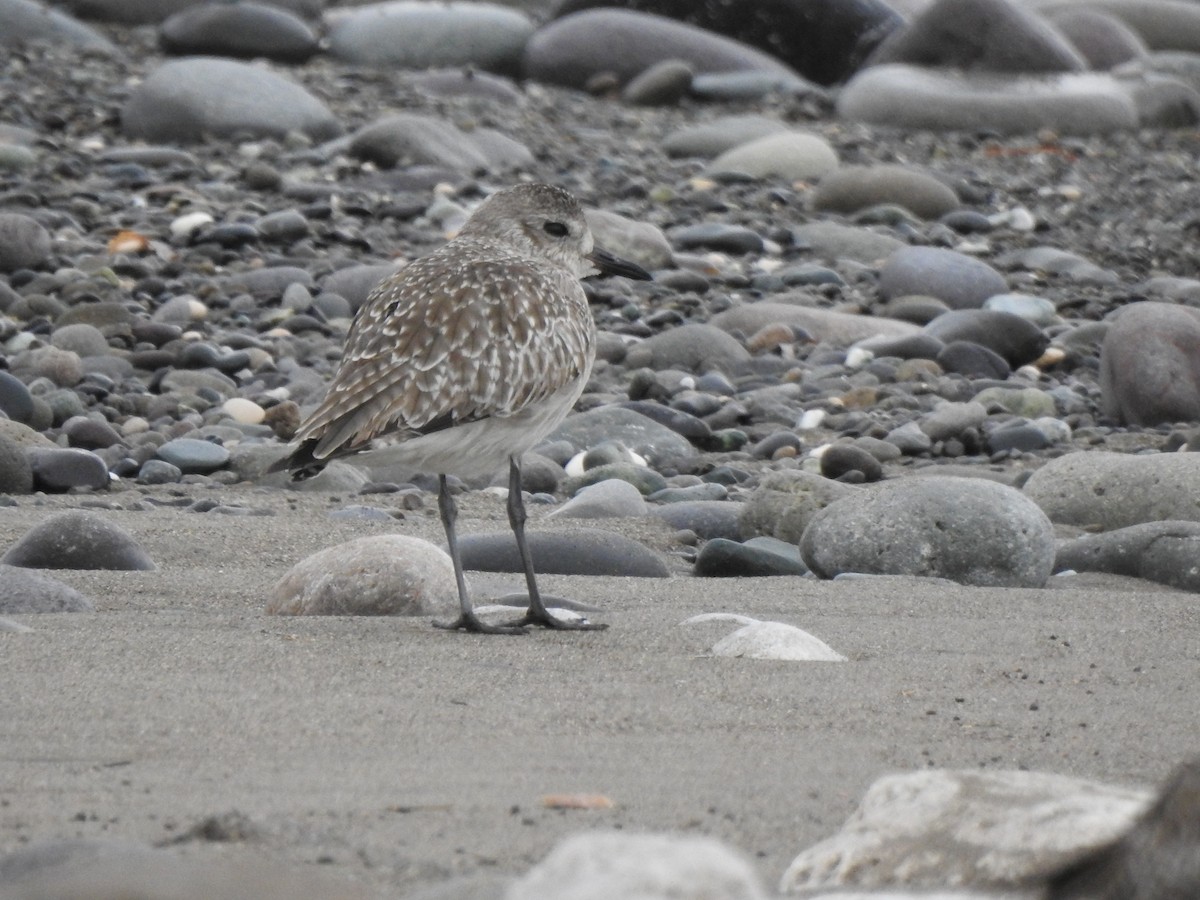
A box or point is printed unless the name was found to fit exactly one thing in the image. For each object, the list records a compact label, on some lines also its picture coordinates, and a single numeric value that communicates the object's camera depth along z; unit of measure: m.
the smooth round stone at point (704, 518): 14.97
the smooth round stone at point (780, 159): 30.41
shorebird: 10.67
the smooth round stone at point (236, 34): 37.78
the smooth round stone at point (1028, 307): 23.62
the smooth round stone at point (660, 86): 37.72
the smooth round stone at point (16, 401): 17.64
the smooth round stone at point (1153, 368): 19.48
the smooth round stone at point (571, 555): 13.22
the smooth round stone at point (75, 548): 12.23
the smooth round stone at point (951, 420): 18.72
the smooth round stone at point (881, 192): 28.64
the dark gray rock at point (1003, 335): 21.95
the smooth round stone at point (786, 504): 14.50
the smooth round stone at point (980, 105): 36.66
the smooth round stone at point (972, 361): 21.33
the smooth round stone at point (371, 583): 11.13
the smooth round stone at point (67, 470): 15.84
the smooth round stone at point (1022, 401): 19.86
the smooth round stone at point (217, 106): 29.11
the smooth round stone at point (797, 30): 42.37
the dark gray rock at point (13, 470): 15.45
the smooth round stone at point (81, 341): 20.27
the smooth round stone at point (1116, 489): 14.75
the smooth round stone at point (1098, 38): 44.44
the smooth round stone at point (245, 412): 18.58
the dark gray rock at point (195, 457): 16.94
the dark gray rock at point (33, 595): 10.54
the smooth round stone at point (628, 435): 17.89
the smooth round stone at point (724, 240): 26.00
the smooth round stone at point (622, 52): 39.28
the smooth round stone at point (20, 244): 22.39
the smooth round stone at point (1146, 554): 12.91
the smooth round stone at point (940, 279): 24.11
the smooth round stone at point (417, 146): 28.20
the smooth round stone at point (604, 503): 15.17
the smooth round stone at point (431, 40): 39.59
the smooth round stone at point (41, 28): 35.91
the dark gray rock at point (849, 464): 17.06
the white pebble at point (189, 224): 24.19
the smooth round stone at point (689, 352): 21.05
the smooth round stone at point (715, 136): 32.19
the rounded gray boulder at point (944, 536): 12.83
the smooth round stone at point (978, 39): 39.00
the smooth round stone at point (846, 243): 26.23
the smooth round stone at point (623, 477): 16.59
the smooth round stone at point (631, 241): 24.28
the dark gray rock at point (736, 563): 13.30
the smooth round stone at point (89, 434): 17.52
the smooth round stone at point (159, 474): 16.59
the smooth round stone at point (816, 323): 22.41
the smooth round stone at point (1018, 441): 18.53
